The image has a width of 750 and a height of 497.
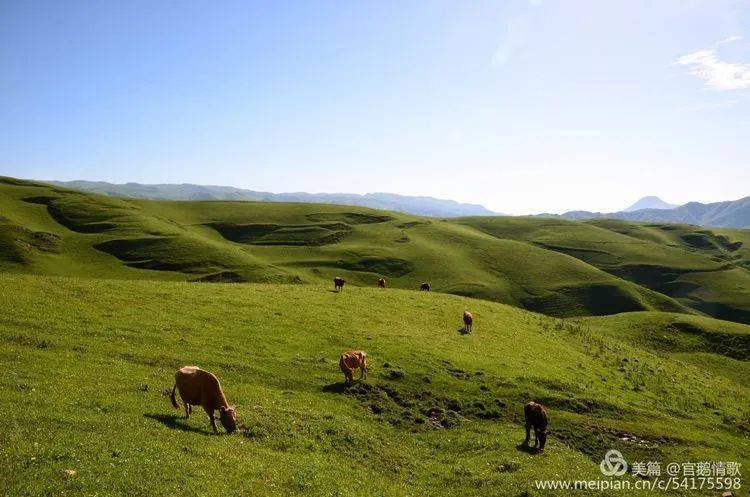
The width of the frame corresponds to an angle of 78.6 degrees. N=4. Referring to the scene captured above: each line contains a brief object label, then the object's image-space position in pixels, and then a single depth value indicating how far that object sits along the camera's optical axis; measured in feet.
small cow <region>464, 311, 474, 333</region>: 151.84
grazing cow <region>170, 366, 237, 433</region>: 66.75
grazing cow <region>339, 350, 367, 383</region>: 97.14
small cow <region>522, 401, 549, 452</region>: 78.95
